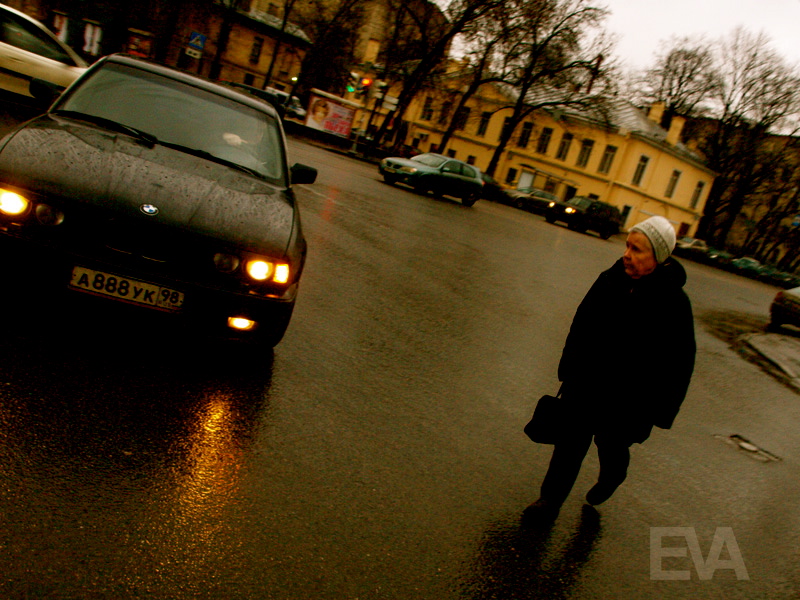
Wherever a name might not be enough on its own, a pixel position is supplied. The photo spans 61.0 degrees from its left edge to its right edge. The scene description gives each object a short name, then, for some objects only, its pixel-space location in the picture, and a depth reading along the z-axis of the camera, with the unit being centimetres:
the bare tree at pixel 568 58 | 4109
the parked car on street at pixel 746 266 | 5003
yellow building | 5453
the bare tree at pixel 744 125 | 5200
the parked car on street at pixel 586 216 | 3410
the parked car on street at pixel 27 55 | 1105
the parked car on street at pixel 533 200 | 4225
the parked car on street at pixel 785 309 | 1495
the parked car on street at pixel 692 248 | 4769
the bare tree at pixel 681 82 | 5681
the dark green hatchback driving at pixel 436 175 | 2422
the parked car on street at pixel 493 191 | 4184
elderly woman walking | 338
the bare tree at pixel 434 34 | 3522
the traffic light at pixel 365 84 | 3019
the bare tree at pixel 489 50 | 3688
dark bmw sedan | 363
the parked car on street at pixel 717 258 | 4888
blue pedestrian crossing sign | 2367
